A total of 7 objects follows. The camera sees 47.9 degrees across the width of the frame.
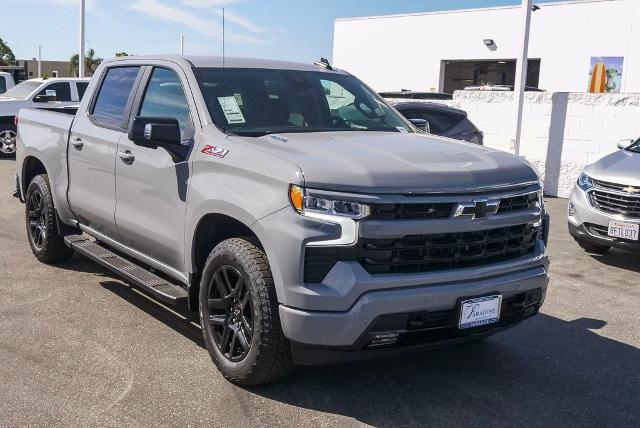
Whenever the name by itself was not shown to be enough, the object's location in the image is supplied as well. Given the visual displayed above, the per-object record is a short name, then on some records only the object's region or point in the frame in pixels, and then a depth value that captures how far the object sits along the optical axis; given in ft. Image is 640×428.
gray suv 23.40
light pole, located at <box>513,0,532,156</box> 43.60
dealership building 89.10
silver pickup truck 11.42
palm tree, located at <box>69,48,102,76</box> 234.99
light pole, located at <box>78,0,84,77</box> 77.82
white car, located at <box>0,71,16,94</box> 63.72
